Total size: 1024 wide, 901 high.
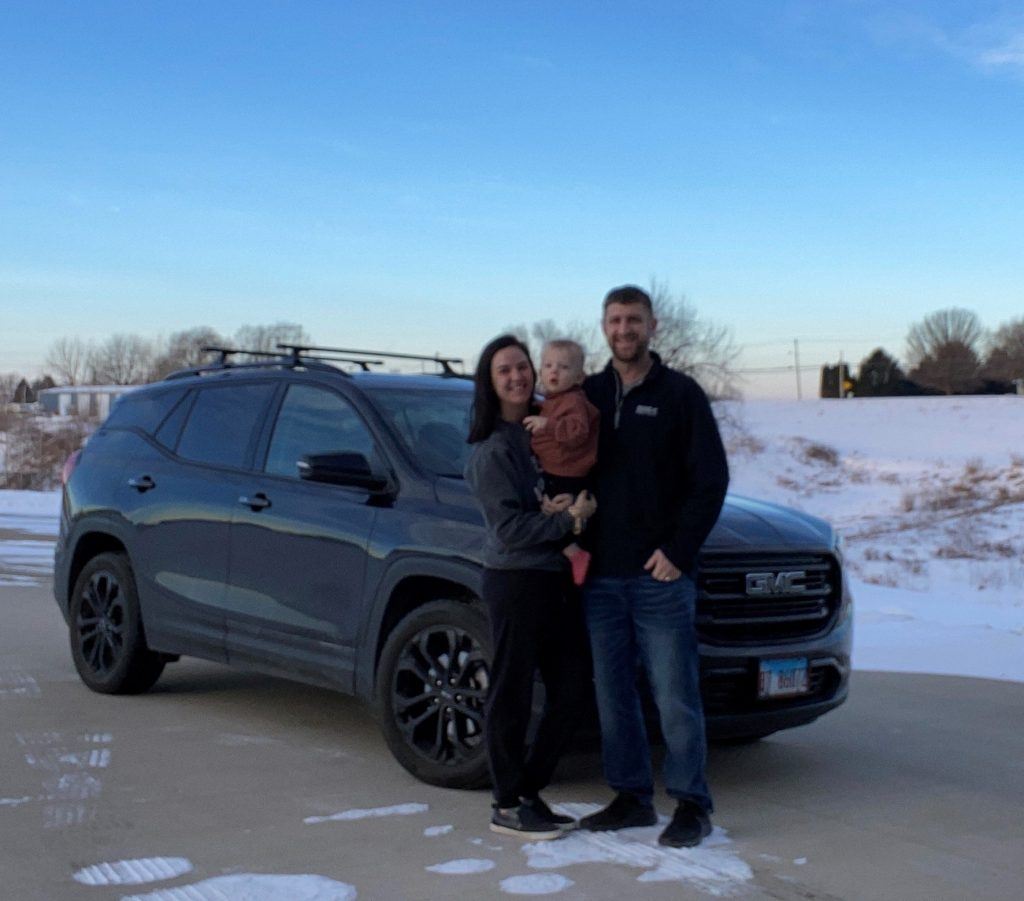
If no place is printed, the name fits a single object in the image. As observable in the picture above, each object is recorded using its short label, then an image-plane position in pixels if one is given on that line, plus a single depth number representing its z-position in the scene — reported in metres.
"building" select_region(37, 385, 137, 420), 69.07
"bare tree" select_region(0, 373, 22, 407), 50.78
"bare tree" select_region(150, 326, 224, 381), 74.71
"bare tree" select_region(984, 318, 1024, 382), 106.50
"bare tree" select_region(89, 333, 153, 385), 104.81
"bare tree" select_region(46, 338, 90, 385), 103.62
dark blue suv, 5.56
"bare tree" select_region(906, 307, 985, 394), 106.50
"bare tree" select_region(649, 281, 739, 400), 49.58
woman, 4.93
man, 4.91
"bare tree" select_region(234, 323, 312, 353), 51.03
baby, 4.88
